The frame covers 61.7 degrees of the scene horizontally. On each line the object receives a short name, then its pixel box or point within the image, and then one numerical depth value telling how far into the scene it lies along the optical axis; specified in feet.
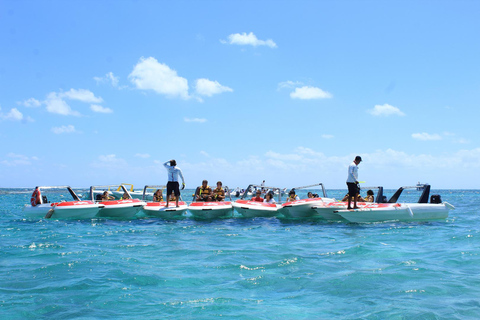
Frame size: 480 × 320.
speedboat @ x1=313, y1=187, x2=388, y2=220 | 50.96
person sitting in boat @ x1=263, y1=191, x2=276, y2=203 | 61.93
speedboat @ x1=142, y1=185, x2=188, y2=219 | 54.54
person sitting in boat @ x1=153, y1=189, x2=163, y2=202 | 62.59
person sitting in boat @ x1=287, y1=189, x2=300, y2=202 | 59.47
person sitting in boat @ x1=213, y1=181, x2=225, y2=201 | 59.98
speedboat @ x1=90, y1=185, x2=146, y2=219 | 56.65
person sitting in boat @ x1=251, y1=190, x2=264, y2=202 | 61.33
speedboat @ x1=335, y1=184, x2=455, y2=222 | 49.90
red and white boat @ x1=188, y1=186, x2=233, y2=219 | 54.53
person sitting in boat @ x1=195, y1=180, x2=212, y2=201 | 59.21
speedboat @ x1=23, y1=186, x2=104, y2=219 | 54.44
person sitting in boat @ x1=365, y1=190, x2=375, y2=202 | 56.29
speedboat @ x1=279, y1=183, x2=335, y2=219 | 54.19
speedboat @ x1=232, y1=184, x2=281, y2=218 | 57.05
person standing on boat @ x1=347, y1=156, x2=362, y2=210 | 47.34
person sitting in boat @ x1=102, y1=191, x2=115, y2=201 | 62.89
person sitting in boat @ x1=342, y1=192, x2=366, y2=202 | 53.84
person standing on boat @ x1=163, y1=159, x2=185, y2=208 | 53.52
